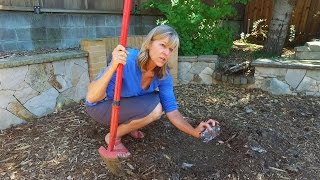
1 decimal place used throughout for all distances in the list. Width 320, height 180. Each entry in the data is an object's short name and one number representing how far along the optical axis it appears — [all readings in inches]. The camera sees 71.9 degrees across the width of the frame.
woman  56.2
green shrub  116.4
